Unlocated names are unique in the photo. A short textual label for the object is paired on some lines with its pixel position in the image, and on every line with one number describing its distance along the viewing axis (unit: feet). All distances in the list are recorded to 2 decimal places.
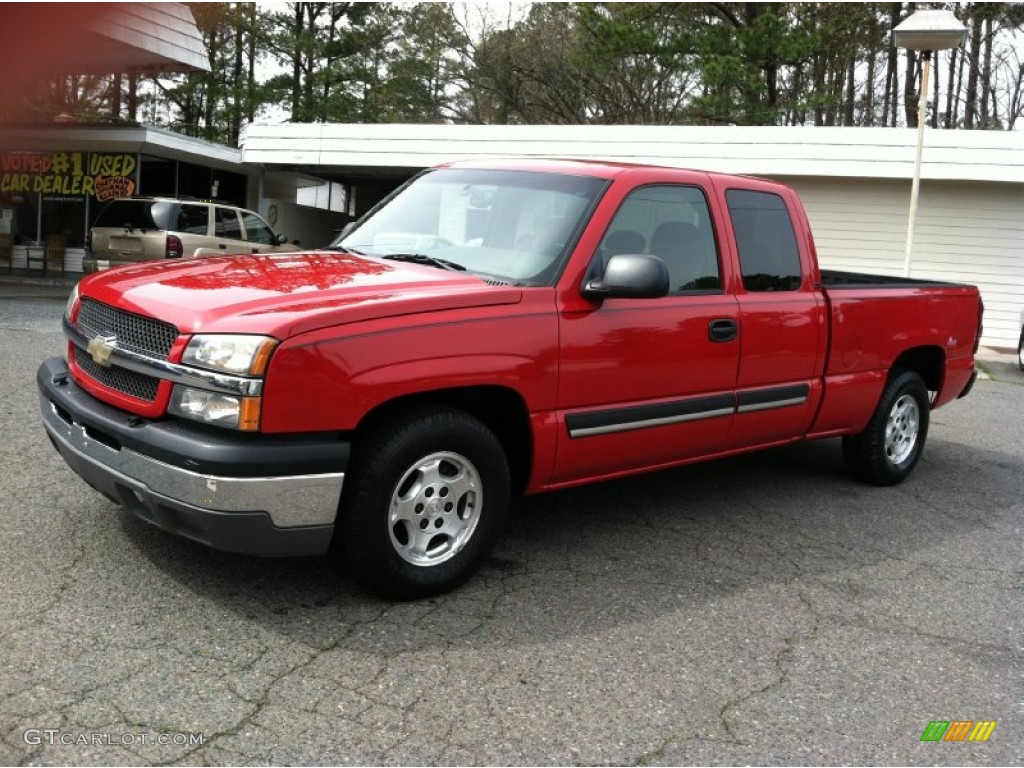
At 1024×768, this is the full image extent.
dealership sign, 67.77
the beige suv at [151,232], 49.93
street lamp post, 39.29
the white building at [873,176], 53.21
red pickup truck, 10.97
